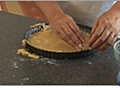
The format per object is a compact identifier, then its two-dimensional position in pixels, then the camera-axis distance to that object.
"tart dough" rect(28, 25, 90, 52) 0.96
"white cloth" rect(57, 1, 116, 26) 1.19
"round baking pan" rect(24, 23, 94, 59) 0.92
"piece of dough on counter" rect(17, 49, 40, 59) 0.93
